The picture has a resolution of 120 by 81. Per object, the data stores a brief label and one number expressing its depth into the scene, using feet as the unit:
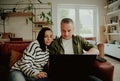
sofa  5.75
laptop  4.75
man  6.33
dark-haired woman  5.70
